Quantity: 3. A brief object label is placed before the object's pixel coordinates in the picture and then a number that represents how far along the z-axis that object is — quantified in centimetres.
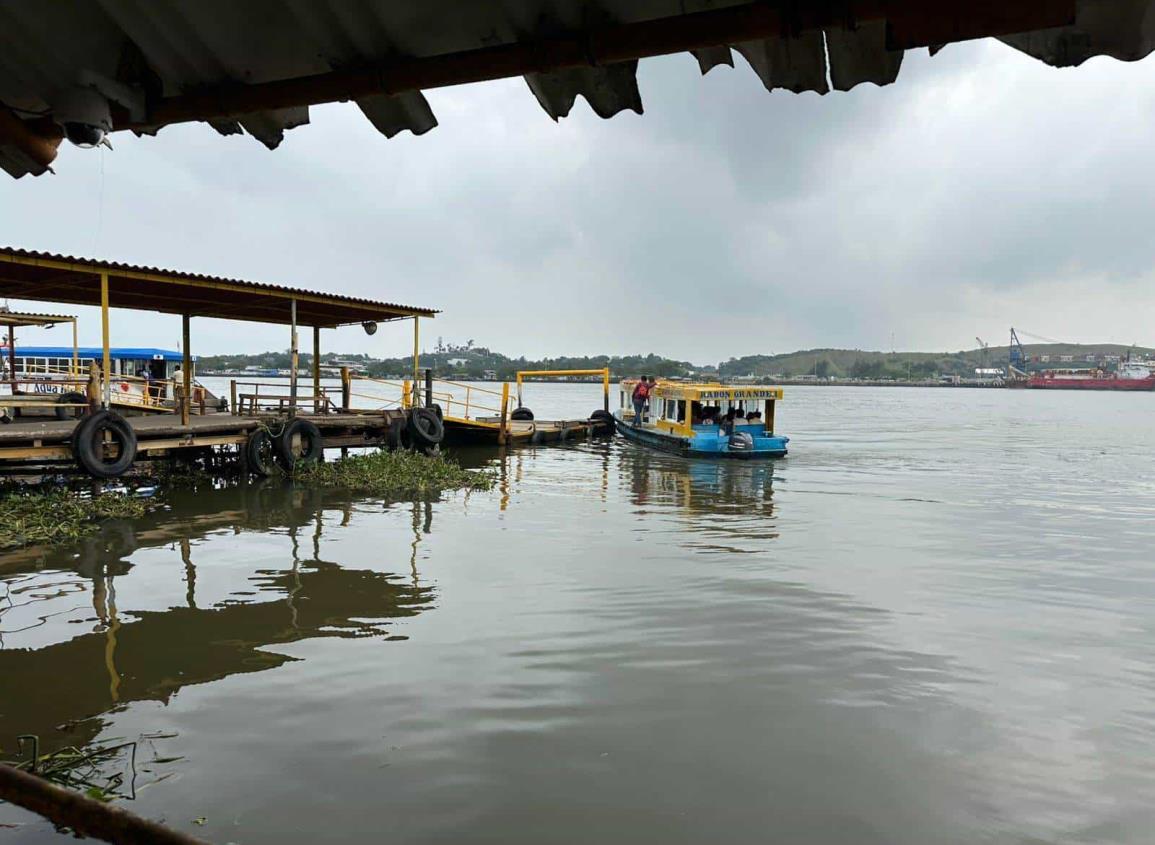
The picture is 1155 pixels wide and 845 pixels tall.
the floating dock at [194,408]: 1230
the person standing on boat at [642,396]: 2972
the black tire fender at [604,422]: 3231
